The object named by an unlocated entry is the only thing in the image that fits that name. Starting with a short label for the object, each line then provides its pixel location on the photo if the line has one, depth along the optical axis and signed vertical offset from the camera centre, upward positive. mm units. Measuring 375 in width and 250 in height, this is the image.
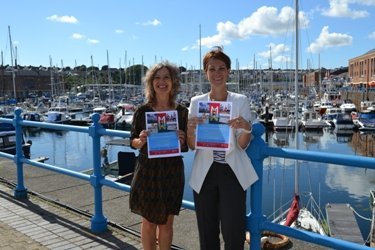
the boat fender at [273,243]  4449 -1678
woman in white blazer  3111 -619
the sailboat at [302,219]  12555 -4478
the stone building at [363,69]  93438 +3519
